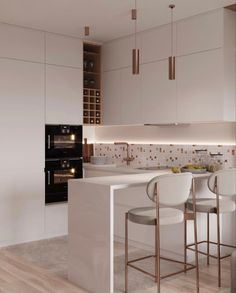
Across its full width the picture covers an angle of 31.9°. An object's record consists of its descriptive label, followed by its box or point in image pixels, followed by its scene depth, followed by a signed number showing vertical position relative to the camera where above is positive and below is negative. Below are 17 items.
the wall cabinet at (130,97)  5.47 +0.65
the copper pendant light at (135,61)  3.48 +0.71
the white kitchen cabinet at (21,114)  5.02 +0.39
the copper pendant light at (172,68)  3.66 +0.69
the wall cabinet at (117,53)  5.59 +1.29
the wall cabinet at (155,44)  5.02 +1.27
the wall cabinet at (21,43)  5.01 +1.28
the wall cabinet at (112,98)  5.79 +0.68
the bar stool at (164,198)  3.17 -0.41
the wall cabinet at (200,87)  4.48 +0.67
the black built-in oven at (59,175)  5.44 -0.41
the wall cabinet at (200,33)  4.45 +1.27
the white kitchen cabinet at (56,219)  5.43 -0.99
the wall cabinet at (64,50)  5.43 +1.28
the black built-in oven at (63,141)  5.42 +0.06
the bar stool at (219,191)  3.62 -0.40
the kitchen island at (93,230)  3.34 -0.72
